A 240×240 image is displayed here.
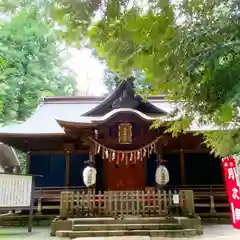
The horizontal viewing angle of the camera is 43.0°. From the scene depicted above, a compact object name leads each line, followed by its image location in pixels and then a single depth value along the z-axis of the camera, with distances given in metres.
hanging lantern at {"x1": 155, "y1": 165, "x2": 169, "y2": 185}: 10.23
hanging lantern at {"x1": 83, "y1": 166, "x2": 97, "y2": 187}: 10.22
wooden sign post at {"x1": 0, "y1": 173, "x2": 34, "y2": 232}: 8.48
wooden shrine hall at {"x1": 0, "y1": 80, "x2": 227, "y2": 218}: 10.76
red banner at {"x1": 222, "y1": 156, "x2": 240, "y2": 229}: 5.28
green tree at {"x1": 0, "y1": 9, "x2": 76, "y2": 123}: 17.95
